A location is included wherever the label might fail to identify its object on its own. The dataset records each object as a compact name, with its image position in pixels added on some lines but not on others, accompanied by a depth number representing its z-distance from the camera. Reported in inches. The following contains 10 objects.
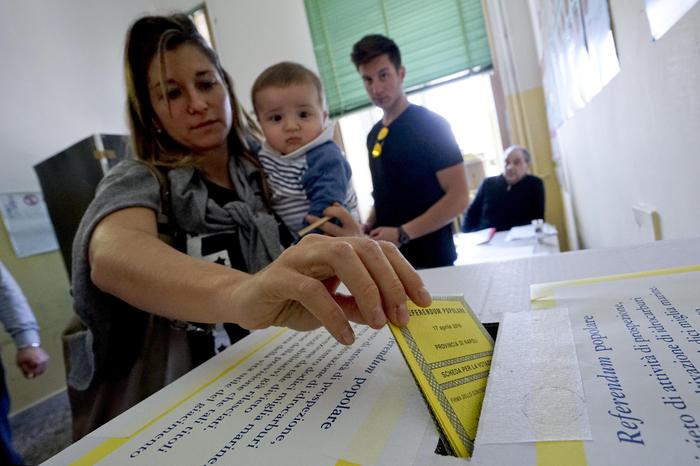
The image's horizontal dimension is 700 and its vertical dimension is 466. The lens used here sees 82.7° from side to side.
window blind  118.1
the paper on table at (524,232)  89.9
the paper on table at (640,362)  8.1
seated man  106.9
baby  35.9
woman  14.6
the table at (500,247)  78.9
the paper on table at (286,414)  10.6
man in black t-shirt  49.4
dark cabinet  80.2
